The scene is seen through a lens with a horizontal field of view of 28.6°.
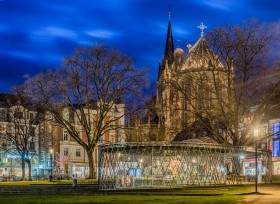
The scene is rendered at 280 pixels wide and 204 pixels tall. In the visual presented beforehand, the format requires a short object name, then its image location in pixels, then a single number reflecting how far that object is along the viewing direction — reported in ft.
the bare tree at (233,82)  176.45
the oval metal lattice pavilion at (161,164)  133.28
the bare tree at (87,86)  195.52
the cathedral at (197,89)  184.03
